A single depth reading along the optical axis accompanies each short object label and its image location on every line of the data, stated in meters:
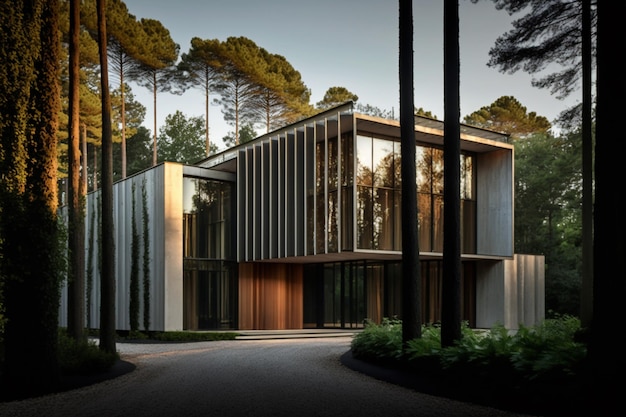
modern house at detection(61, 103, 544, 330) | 23.44
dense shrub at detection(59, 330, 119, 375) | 11.46
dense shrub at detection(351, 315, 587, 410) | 7.43
